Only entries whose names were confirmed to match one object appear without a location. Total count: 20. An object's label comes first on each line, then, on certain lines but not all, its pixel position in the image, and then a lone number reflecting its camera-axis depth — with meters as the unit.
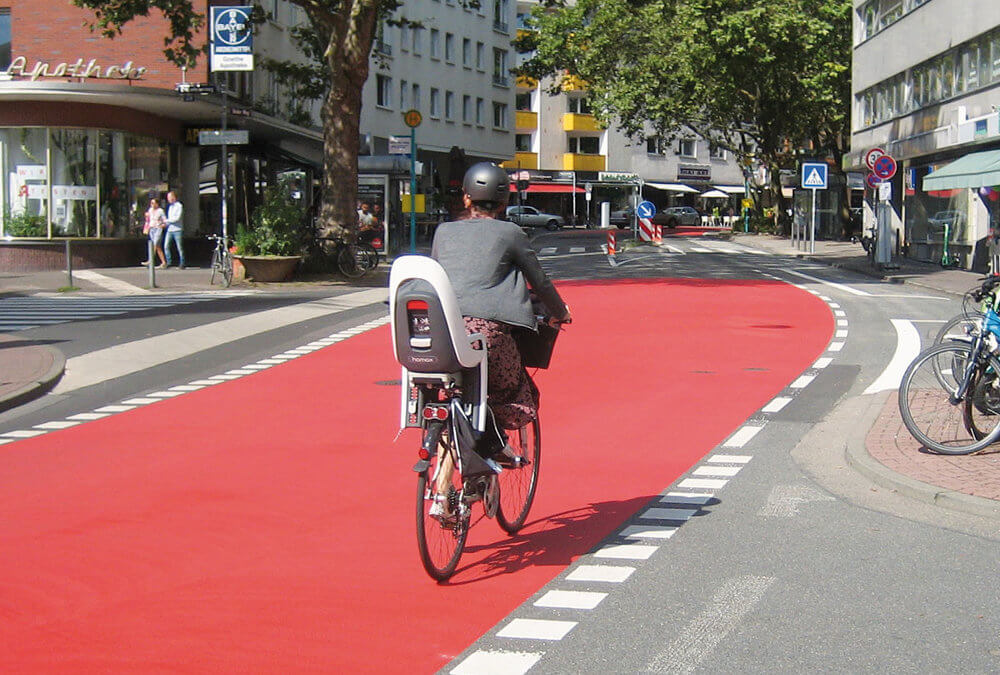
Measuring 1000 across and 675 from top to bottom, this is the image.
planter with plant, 26.92
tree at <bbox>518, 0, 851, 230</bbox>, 50.38
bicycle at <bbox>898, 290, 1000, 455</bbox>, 8.36
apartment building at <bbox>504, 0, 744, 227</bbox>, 92.19
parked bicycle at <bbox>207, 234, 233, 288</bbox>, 26.28
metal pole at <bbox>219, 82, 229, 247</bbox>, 27.00
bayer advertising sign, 26.62
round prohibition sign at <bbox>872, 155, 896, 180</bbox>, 31.80
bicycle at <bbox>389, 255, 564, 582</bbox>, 5.35
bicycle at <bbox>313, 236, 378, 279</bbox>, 28.22
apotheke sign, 30.52
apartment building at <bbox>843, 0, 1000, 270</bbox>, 32.56
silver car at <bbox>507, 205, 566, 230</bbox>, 79.69
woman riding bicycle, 5.67
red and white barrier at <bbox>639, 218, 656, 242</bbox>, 47.94
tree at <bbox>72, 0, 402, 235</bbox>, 27.52
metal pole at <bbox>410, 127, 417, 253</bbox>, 30.60
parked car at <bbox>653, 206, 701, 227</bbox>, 87.38
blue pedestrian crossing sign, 41.72
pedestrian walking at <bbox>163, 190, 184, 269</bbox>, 30.44
